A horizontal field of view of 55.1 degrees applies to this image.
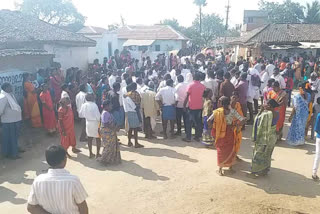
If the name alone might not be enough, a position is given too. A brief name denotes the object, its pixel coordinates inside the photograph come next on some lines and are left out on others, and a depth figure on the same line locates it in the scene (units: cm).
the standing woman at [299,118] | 755
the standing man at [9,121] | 673
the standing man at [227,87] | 831
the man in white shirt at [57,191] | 271
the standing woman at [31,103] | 841
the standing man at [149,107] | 837
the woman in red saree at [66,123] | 703
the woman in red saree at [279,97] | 736
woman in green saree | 575
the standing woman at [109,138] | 647
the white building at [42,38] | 1167
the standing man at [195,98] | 790
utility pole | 3631
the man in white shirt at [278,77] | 926
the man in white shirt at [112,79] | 999
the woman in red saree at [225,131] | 591
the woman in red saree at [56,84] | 937
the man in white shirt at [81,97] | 801
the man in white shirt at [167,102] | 824
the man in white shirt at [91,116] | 690
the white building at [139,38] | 2709
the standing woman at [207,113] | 766
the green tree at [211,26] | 5122
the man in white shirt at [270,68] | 1164
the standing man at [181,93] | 834
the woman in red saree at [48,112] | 835
